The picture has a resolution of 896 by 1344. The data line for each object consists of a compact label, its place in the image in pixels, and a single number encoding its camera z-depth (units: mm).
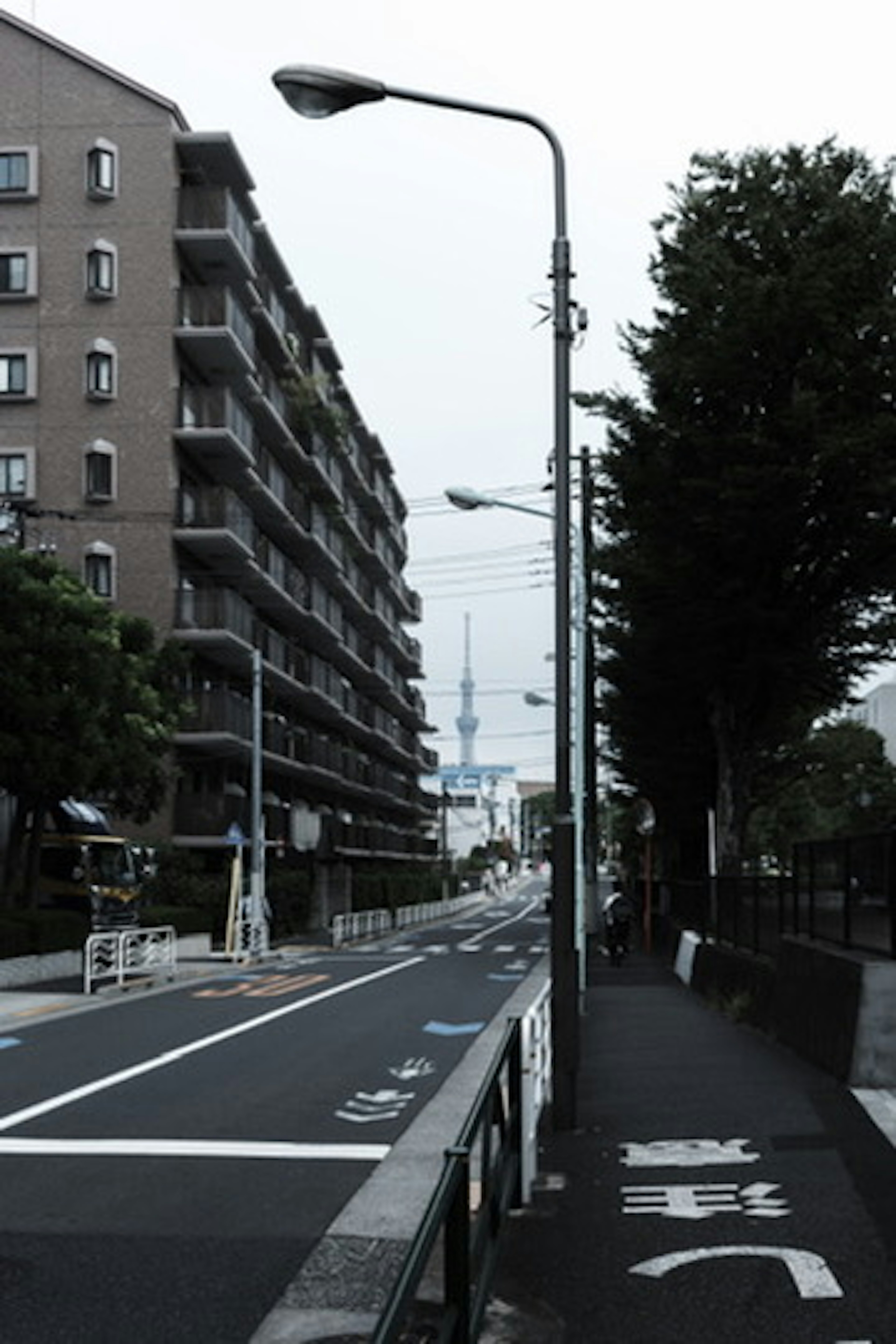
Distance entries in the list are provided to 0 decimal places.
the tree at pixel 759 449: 28344
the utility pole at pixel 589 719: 34719
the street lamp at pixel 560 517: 10570
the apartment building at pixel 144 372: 47875
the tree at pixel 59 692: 31125
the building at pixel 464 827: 188250
